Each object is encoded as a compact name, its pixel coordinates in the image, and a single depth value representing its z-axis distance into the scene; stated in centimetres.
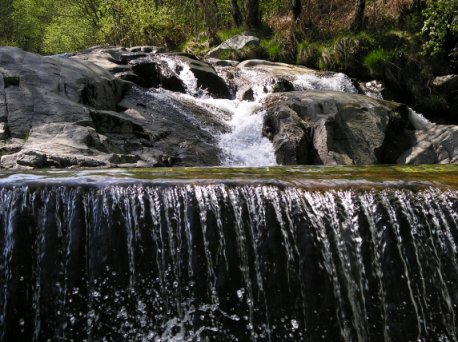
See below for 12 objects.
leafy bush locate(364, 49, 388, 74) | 1470
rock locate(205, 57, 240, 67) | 1549
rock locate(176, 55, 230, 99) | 1274
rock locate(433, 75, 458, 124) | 1402
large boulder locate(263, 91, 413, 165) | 954
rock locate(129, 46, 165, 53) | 1530
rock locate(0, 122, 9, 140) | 763
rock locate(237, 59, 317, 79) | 1370
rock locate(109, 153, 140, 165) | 758
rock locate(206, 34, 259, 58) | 1681
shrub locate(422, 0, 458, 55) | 1110
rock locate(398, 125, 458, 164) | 1045
